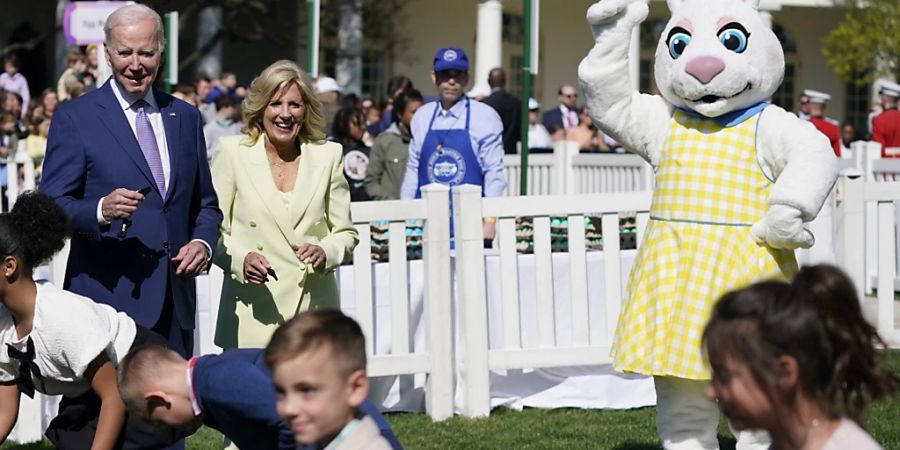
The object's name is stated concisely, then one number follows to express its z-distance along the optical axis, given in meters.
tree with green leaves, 25.88
